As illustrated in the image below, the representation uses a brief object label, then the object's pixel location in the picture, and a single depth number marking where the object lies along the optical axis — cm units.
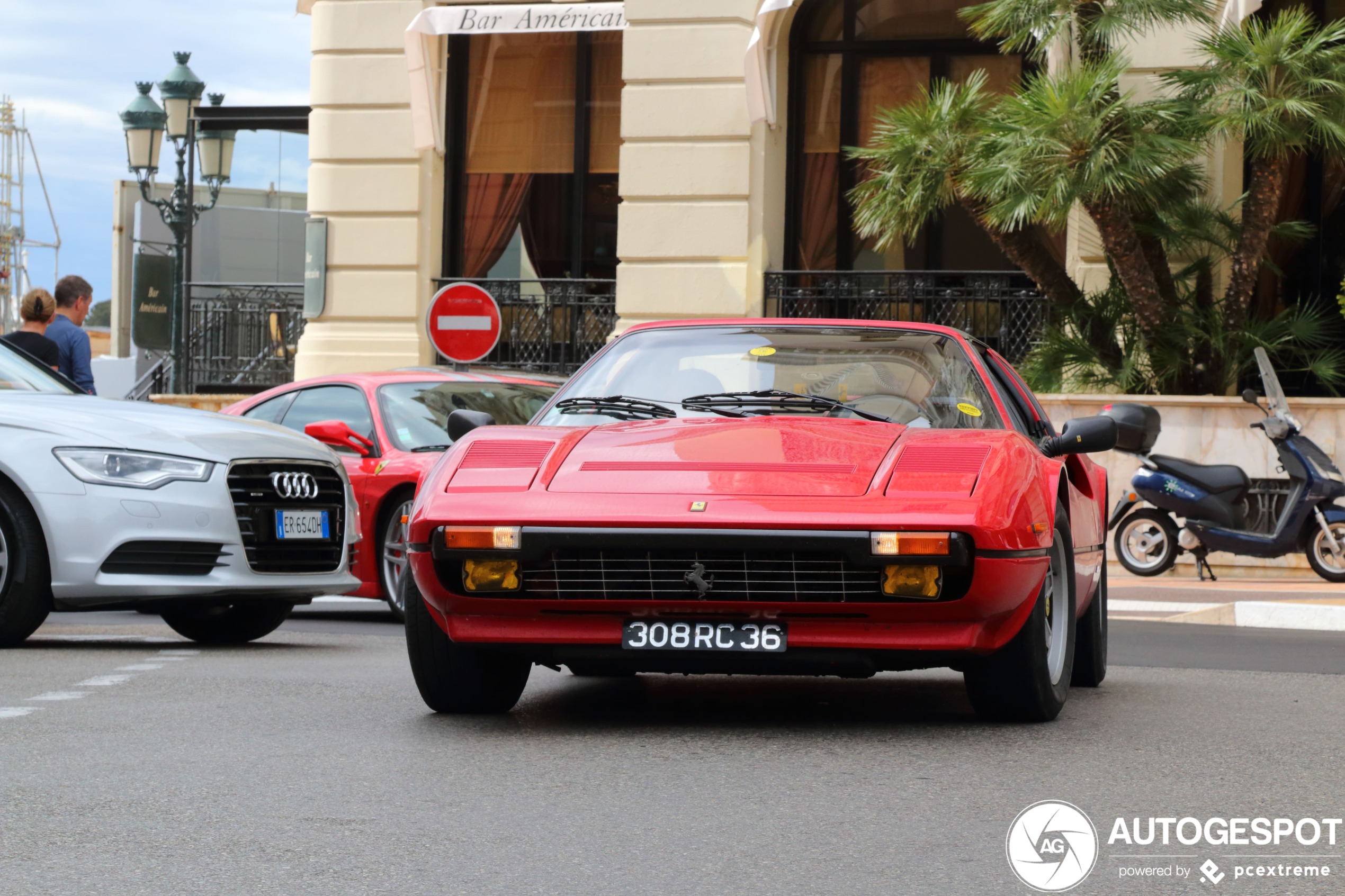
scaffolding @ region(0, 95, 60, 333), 10644
